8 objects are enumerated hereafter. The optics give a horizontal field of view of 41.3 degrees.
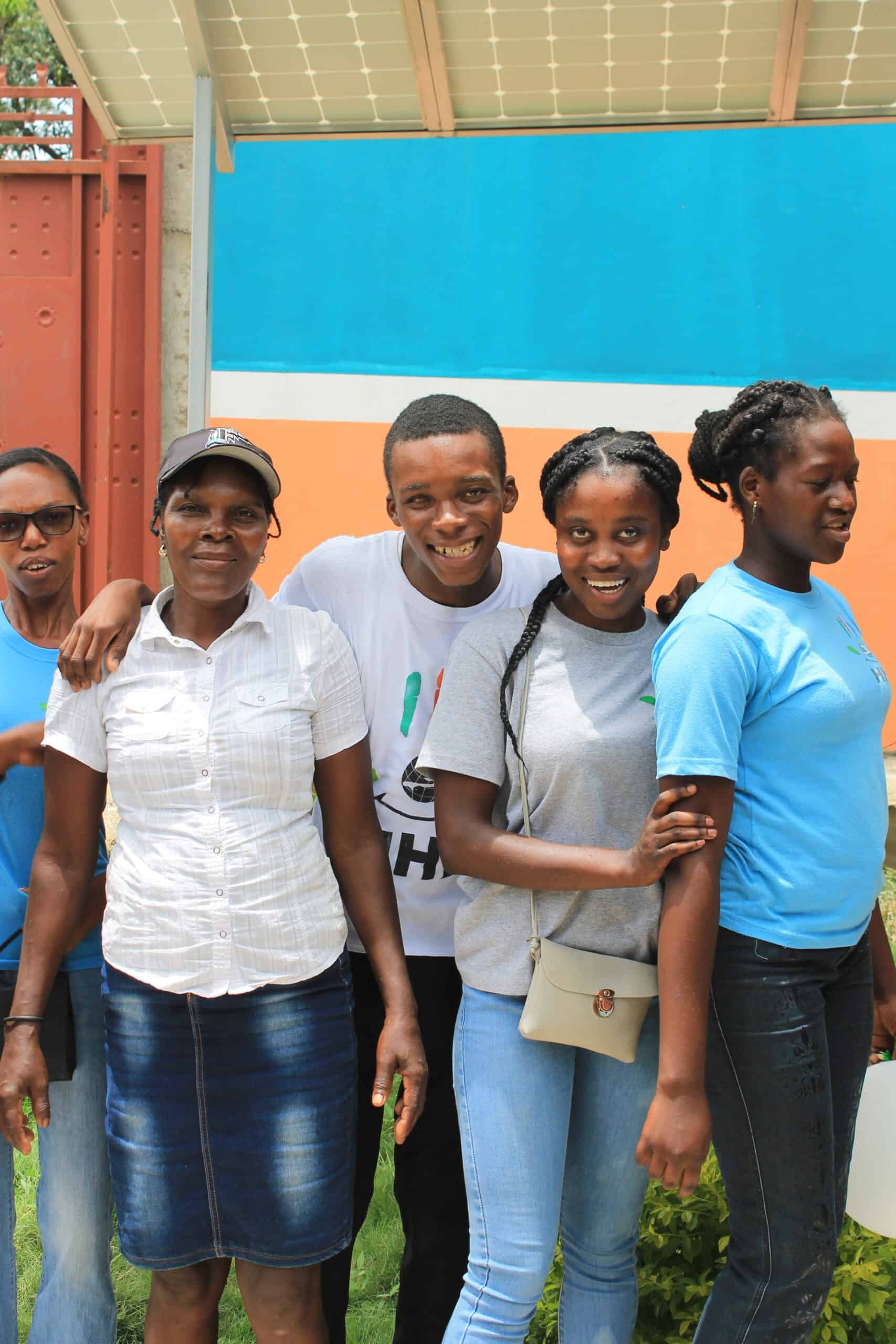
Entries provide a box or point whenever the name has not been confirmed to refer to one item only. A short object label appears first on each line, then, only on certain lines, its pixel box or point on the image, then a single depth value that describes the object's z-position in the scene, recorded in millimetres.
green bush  2400
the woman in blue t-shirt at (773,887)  1843
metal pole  2805
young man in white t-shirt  2232
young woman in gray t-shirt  1930
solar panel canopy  2756
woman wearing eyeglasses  2160
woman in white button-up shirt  1953
